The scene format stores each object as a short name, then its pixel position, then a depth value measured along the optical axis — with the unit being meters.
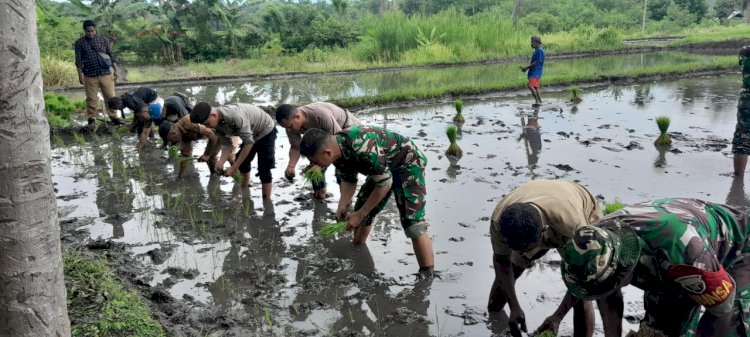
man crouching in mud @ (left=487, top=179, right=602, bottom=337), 2.84
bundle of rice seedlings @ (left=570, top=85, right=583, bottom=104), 12.95
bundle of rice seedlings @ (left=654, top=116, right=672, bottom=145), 8.42
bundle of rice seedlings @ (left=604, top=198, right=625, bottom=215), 5.25
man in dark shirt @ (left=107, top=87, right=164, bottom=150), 8.53
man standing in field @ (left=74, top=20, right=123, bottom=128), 10.85
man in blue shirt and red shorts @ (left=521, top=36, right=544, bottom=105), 12.26
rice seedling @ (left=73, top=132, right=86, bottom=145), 9.83
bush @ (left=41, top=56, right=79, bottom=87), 16.44
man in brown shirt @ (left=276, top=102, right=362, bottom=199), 5.59
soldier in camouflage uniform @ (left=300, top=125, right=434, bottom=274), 4.14
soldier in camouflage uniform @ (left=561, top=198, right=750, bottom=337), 2.38
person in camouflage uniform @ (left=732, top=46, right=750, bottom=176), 6.20
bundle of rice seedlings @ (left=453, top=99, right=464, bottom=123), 10.90
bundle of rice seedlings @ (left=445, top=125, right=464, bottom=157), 8.41
